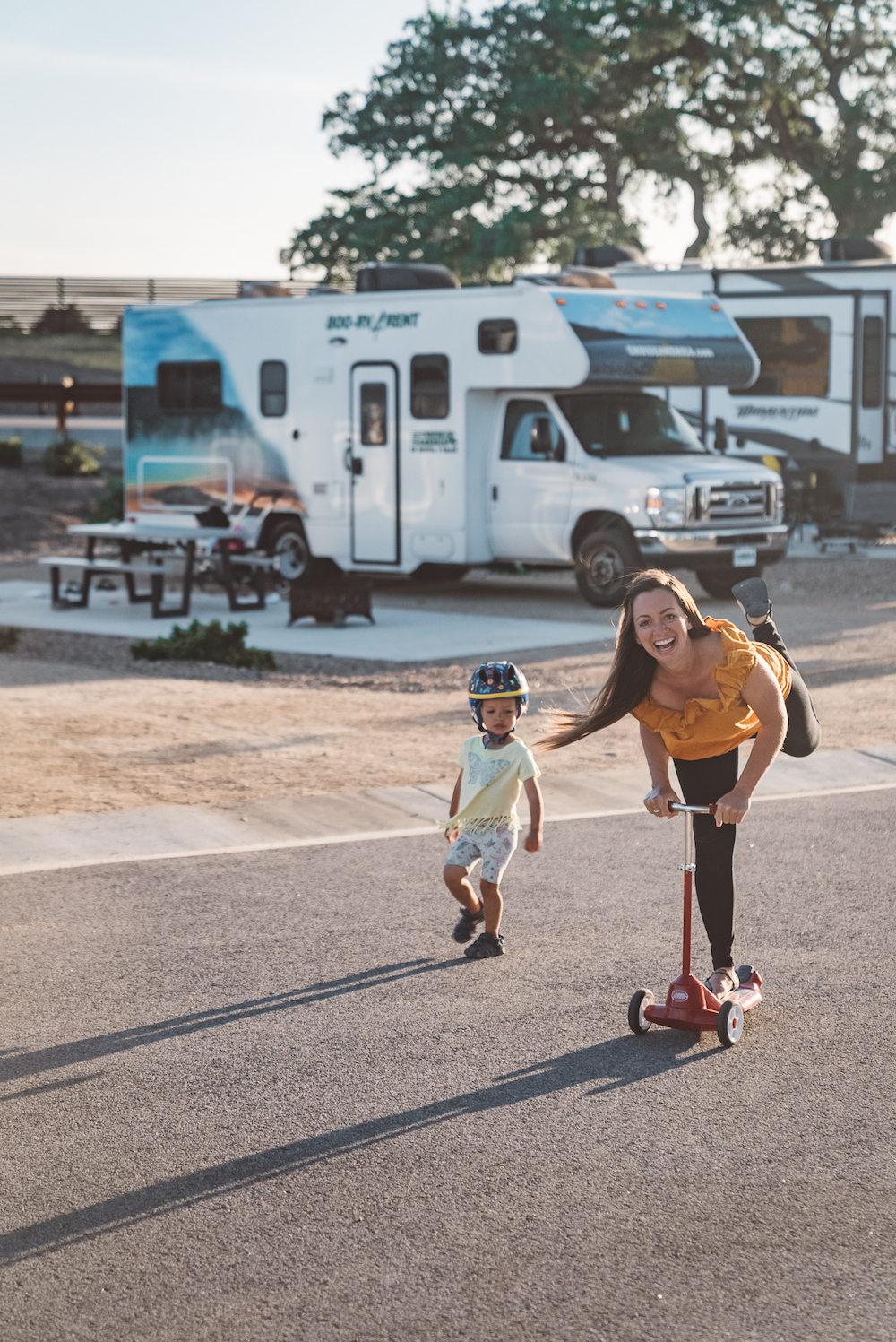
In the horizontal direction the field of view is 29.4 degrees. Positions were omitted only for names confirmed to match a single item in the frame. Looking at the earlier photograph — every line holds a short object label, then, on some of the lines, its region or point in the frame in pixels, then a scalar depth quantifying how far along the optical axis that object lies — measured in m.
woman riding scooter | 5.06
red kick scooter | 5.28
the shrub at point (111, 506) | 24.02
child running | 5.96
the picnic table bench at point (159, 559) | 17.12
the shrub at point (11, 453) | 31.42
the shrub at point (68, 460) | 30.91
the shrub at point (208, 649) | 13.73
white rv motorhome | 16.89
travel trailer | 22.53
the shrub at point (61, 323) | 46.41
